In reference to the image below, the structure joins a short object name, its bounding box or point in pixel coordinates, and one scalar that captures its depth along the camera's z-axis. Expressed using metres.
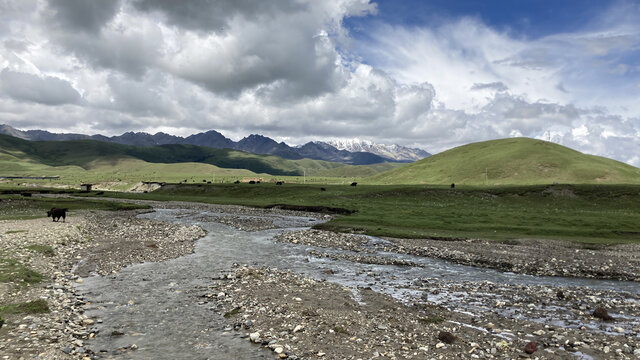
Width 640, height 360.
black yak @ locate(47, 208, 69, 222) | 56.69
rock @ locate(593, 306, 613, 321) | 19.04
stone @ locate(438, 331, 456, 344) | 15.91
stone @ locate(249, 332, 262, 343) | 16.12
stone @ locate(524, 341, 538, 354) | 14.91
